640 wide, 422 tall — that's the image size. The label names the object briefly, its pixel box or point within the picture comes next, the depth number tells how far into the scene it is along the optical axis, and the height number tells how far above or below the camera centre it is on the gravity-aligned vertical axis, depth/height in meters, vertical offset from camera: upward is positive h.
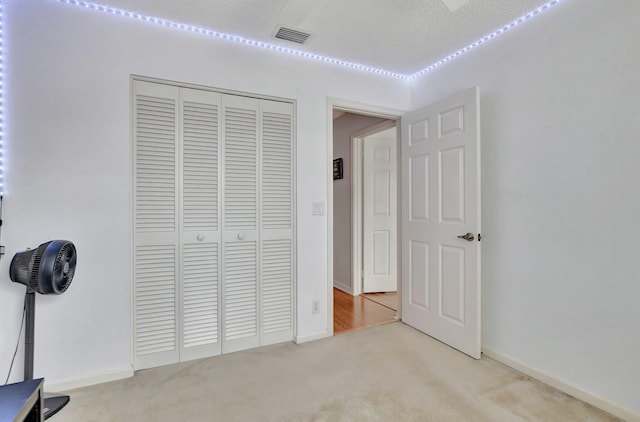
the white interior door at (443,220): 2.30 -0.08
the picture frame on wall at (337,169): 4.36 +0.61
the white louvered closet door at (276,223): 2.50 -0.09
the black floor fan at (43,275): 1.58 -0.33
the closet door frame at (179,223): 2.07 -0.08
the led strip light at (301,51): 1.97 +1.32
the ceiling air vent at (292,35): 2.22 +1.31
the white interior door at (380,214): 4.05 -0.04
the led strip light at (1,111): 1.76 +0.59
